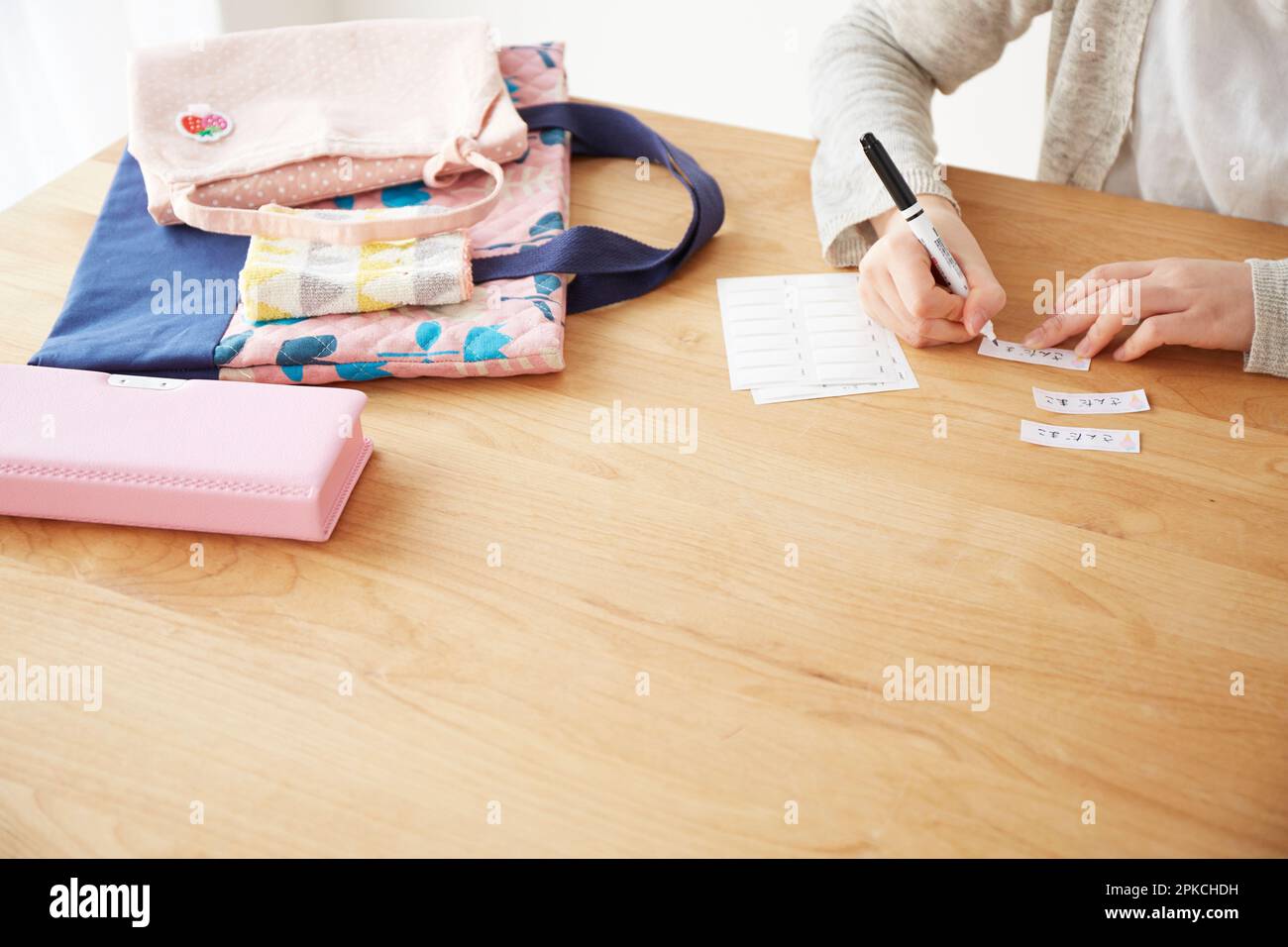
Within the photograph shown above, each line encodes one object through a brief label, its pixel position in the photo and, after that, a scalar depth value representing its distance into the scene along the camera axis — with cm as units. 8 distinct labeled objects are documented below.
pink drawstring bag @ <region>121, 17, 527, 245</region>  92
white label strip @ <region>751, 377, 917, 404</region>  82
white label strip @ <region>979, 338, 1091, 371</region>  86
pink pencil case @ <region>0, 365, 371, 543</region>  68
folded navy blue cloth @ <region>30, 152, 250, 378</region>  80
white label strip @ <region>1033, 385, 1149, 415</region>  81
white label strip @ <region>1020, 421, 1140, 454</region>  78
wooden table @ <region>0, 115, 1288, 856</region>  56
